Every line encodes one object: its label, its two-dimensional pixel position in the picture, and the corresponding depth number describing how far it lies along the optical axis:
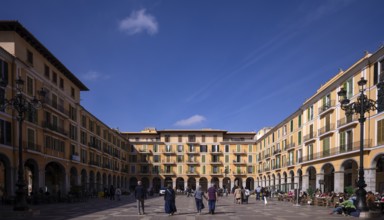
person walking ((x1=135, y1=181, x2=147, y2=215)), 18.66
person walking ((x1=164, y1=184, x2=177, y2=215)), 17.72
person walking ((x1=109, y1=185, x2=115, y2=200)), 39.58
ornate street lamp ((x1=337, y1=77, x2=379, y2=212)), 16.92
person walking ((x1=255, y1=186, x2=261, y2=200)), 40.05
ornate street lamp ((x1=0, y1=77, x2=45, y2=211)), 17.69
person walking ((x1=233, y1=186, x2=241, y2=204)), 30.12
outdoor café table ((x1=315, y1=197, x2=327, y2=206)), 28.36
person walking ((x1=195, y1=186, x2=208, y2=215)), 18.66
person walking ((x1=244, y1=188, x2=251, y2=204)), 32.24
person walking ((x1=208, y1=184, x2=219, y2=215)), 18.83
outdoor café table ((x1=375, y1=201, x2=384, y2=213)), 20.32
